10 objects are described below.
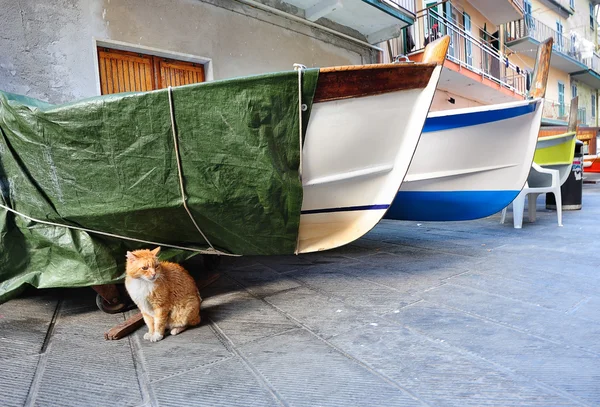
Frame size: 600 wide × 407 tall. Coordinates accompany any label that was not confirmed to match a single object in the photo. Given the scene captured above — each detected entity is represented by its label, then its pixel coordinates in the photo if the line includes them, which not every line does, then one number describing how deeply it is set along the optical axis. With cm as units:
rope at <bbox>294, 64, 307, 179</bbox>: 206
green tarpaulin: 203
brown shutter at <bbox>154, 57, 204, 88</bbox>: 474
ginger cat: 182
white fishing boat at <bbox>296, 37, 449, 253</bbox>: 224
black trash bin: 606
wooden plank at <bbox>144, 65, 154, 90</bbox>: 459
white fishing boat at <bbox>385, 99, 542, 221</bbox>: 375
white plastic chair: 457
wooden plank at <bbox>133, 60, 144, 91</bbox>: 450
